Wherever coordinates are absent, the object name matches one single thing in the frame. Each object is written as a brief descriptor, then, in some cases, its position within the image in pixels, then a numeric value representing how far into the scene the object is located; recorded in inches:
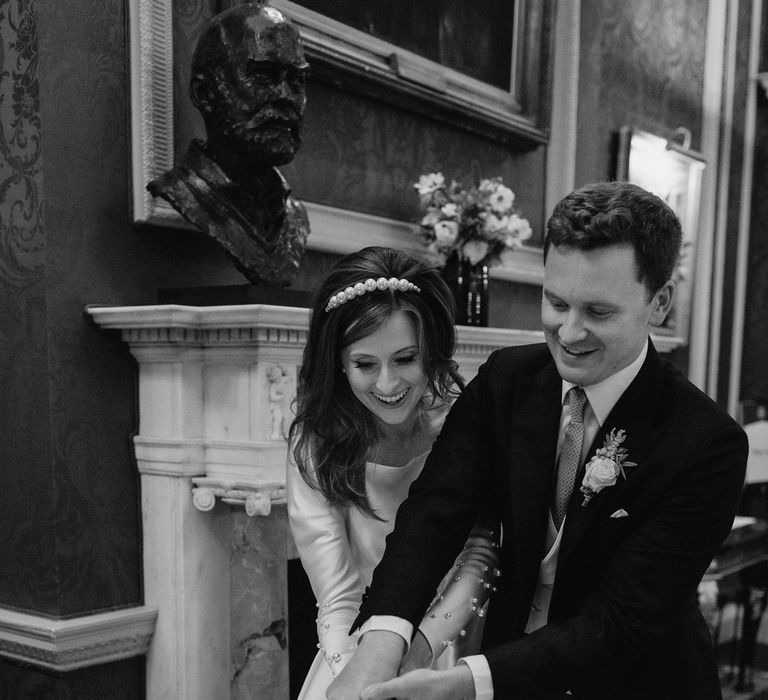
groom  52.1
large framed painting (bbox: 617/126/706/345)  190.4
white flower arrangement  129.8
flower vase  131.5
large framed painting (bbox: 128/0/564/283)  99.9
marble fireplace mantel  96.2
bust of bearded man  93.0
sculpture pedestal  93.7
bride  67.8
